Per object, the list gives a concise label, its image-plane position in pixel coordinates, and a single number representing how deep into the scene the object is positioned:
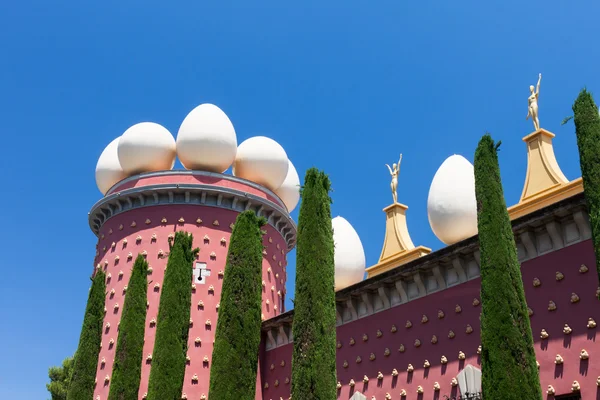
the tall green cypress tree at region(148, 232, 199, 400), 19.36
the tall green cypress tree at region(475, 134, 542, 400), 13.81
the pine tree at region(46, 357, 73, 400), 35.41
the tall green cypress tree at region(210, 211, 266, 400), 17.30
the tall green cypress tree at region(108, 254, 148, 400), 20.78
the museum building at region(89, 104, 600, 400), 16.83
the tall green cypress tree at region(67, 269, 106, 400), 22.25
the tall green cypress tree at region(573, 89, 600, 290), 13.75
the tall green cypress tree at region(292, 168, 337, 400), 16.02
